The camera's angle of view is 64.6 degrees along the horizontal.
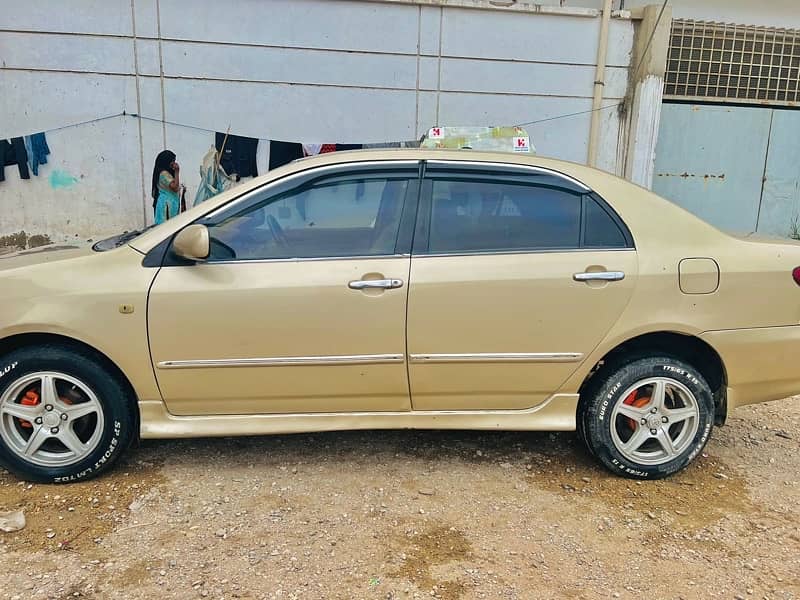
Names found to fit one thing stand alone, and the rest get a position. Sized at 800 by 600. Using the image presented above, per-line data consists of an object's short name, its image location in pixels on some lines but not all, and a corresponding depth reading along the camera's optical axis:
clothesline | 7.25
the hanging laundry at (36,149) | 7.21
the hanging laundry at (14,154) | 7.17
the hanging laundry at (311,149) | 7.63
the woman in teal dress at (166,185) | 7.43
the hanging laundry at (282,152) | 7.56
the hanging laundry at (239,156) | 7.52
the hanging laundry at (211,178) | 7.49
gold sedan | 2.99
